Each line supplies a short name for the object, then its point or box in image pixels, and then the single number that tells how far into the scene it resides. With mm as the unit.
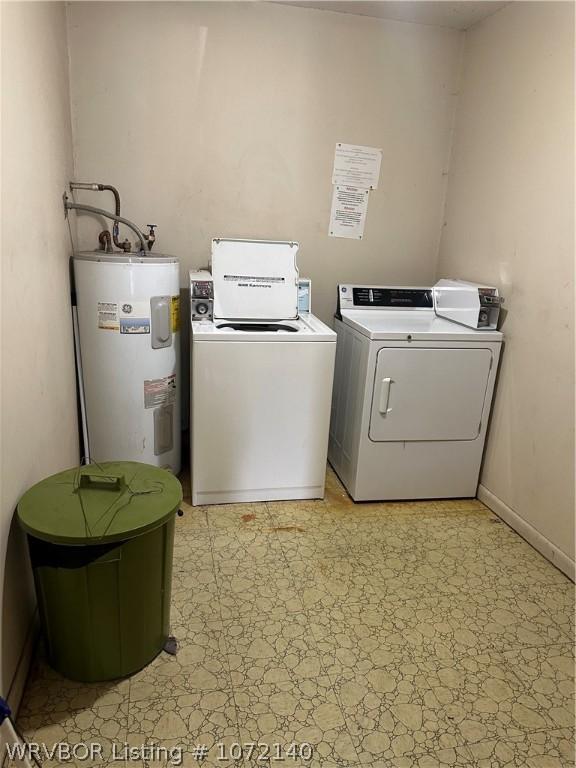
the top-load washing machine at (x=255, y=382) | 2291
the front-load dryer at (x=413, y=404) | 2381
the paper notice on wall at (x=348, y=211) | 2906
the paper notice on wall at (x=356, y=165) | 2846
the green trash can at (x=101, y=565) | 1334
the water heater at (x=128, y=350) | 2242
